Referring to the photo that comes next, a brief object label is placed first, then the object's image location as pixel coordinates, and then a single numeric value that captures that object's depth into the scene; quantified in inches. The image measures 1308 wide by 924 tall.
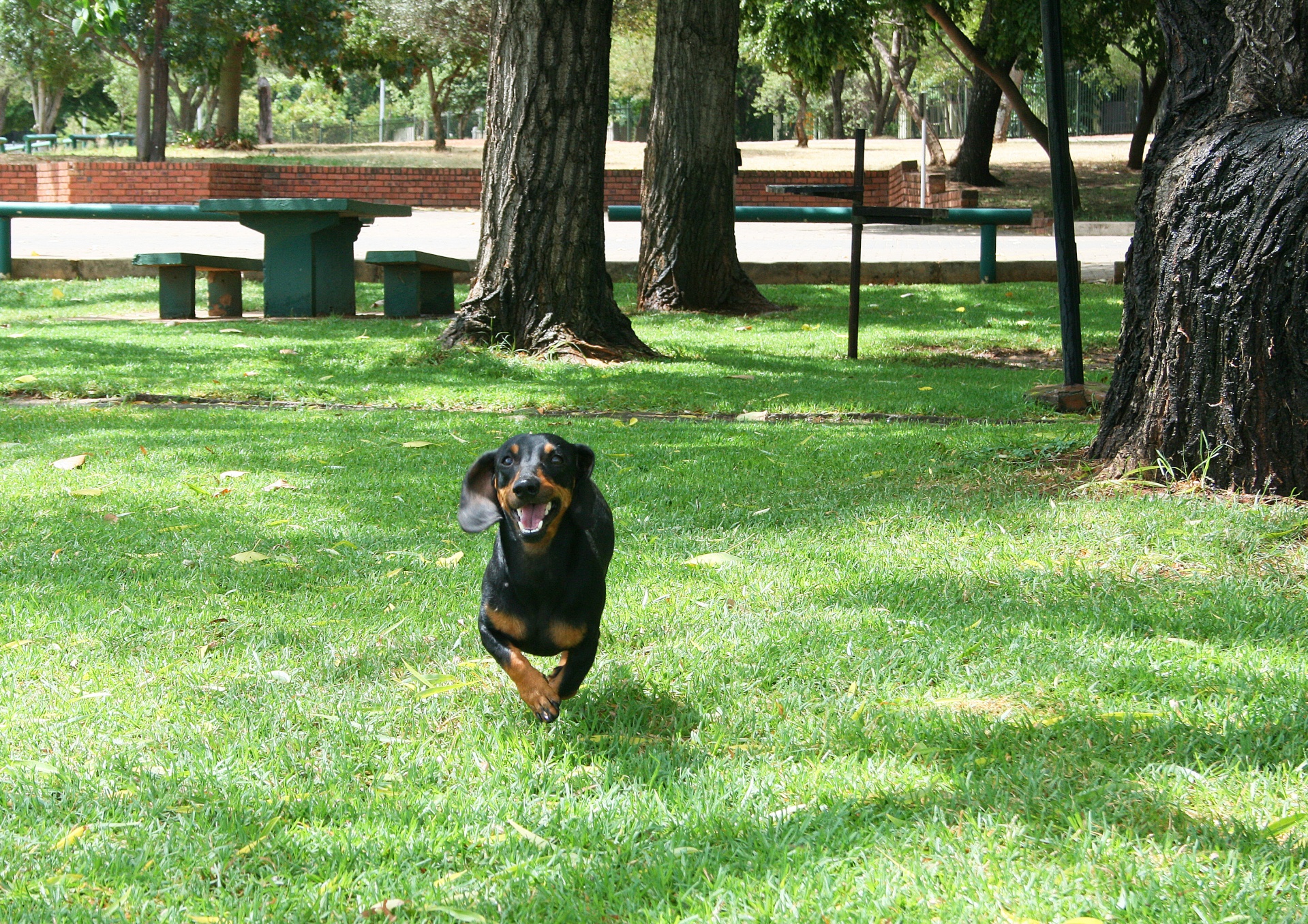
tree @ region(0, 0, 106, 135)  1598.2
